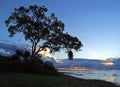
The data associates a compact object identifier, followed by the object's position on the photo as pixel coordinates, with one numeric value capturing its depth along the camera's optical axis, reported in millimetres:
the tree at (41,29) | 15335
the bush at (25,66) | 12105
